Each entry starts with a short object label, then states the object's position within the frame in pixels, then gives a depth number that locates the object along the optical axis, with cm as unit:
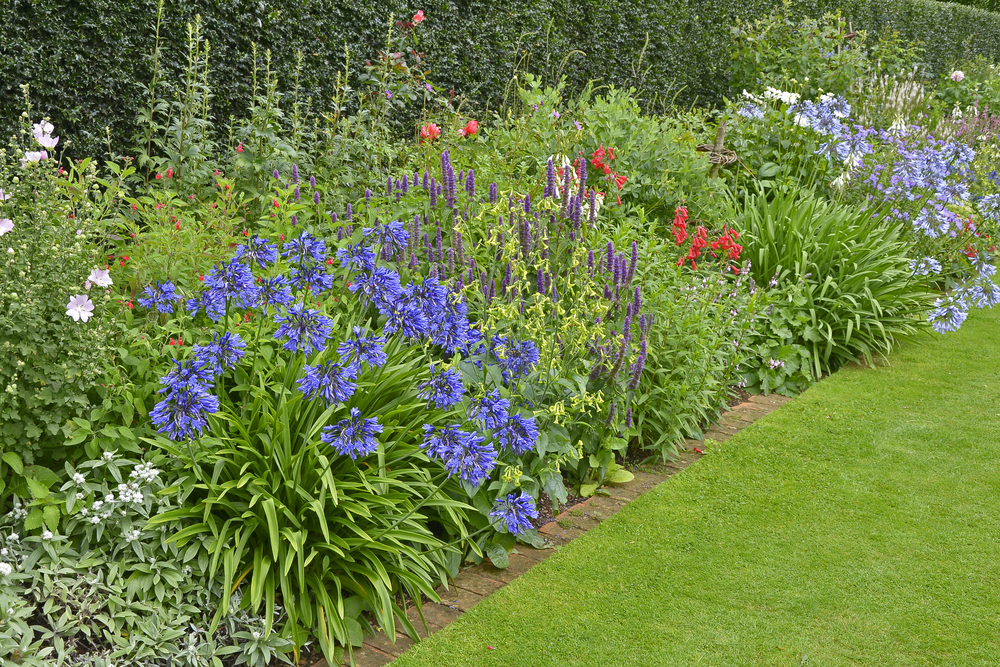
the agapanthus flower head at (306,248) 279
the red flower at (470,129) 541
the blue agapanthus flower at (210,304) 274
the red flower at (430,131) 526
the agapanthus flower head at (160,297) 292
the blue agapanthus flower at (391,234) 311
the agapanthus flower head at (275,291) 272
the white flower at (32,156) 281
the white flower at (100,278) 269
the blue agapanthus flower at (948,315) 545
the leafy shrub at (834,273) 573
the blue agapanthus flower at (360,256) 276
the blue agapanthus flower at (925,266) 578
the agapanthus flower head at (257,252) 286
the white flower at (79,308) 253
